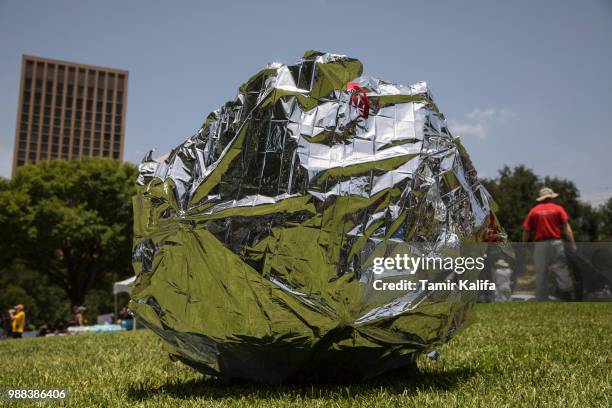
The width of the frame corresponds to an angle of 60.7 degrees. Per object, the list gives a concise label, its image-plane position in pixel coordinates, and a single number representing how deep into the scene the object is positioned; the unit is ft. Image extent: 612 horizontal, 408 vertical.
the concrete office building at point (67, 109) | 492.54
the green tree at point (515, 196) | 130.31
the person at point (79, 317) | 90.84
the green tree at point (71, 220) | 108.58
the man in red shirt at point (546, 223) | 29.73
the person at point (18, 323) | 71.41
